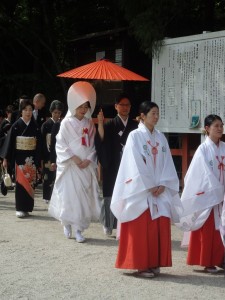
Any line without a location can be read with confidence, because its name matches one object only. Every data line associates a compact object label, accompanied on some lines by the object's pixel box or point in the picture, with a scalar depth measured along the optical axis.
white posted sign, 9.22
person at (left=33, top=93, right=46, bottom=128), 10.81
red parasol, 7.93
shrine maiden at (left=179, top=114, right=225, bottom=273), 5.89
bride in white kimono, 7.45
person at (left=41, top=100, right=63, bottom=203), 9.78
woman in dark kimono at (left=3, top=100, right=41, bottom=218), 9.12
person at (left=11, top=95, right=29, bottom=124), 11.51
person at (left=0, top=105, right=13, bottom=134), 12.08
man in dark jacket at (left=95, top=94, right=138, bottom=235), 7.54
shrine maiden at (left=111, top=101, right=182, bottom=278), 5.63
